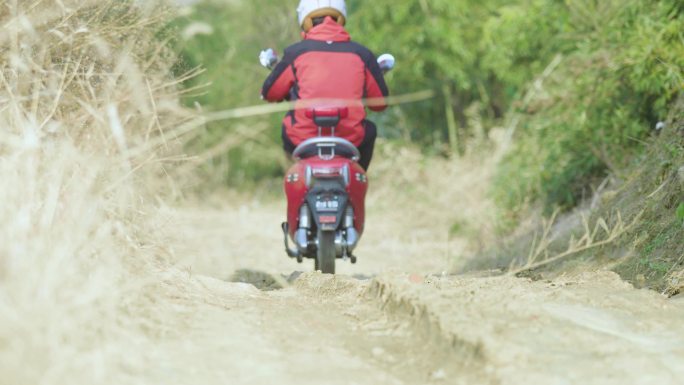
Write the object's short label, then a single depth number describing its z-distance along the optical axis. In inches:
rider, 526.0
